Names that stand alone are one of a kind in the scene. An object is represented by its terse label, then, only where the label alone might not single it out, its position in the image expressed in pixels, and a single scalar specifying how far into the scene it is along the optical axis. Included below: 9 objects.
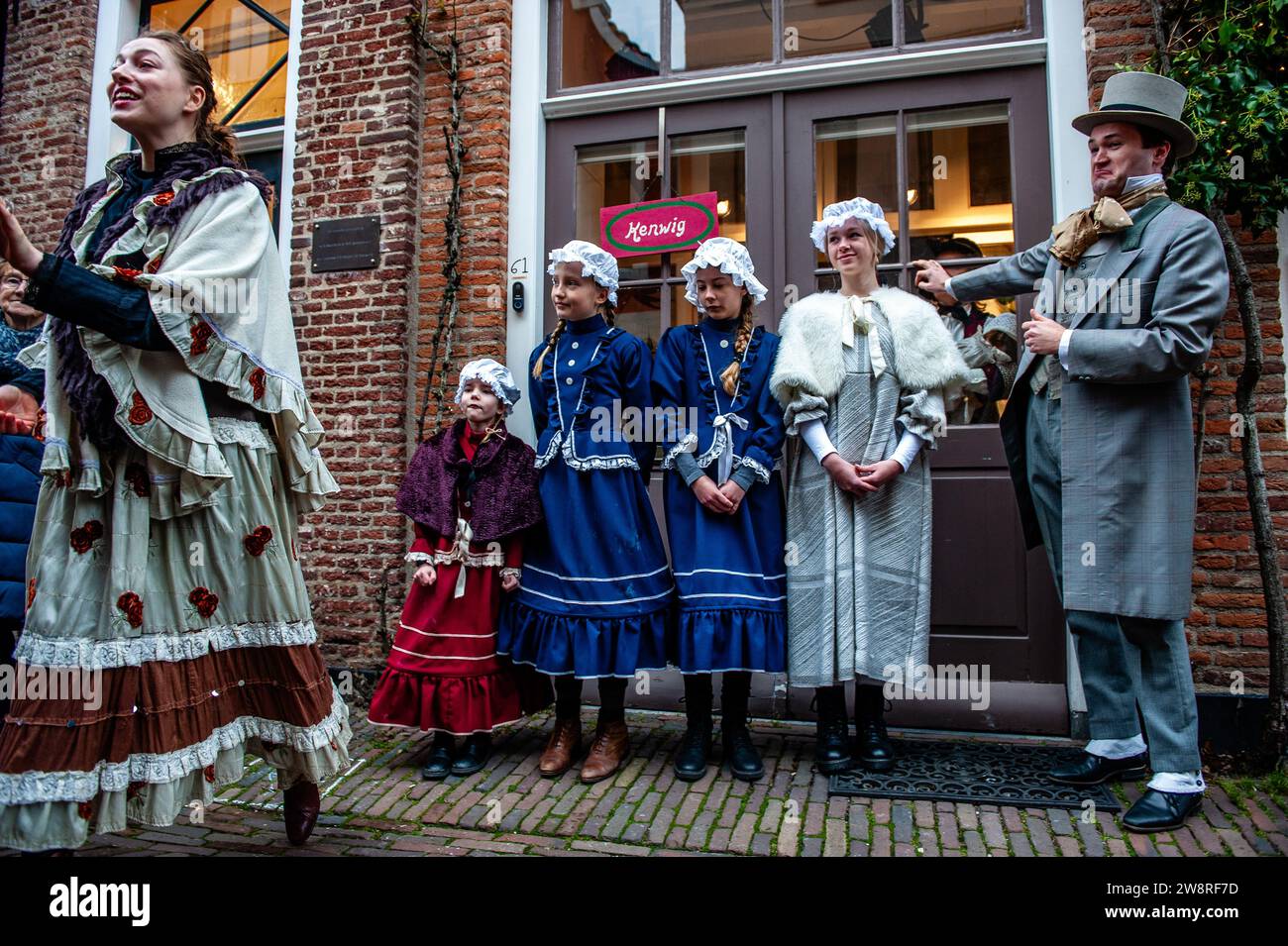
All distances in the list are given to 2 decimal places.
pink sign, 4.48
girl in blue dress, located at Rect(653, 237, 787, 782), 3.24
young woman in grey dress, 3.24
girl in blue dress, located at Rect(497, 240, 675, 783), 3.32
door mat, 3.04
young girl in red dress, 3.44
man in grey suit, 2.83
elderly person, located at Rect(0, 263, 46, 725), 2.78
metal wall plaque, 4.76
